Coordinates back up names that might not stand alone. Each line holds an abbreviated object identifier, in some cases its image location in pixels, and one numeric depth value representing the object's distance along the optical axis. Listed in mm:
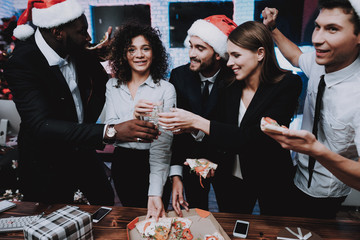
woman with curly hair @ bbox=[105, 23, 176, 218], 1854
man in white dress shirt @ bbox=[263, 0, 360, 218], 1143
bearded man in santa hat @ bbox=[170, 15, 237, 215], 1855
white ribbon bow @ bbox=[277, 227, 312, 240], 1197
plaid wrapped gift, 1033
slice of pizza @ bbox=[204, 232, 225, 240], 1164
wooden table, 1240
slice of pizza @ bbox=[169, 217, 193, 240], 1170
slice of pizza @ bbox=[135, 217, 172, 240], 1160
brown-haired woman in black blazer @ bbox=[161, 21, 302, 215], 1538
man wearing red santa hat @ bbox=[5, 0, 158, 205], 1585
